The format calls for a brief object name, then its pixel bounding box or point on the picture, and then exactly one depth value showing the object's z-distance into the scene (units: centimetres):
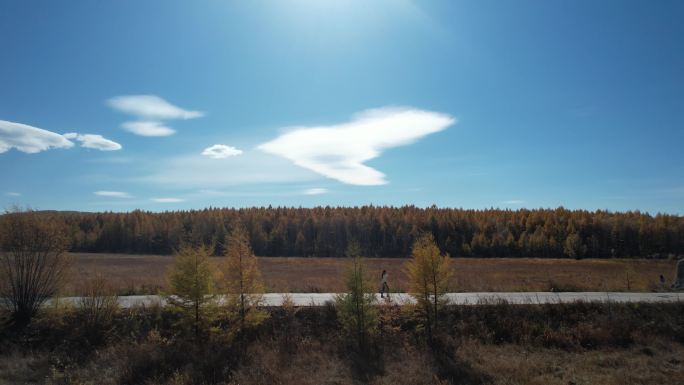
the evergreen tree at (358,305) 1873
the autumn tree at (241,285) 1903
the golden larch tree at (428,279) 1941
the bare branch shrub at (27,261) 2033
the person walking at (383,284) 2641
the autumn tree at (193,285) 1838
